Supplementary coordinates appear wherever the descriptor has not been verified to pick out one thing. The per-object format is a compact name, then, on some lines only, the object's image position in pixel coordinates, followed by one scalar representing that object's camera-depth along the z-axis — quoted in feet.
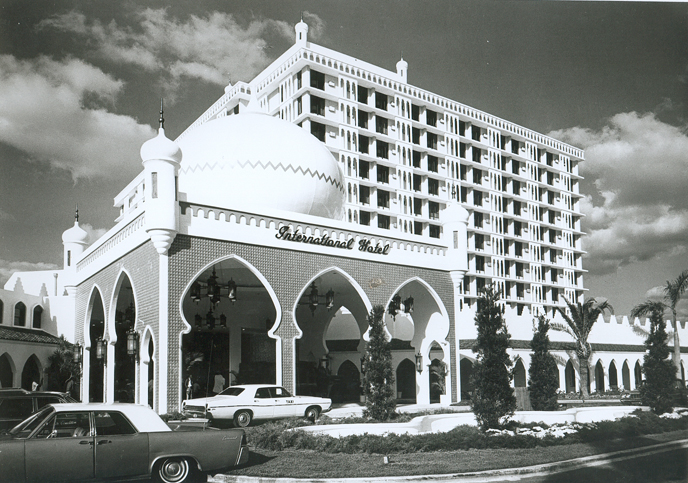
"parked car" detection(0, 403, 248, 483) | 29.86
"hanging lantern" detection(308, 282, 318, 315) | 69.99
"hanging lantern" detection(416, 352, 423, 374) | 81.10
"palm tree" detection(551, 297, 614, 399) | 108.85
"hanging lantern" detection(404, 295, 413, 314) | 80.33
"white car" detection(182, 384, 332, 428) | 53.98
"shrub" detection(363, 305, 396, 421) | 57.16
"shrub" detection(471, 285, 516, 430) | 49.01
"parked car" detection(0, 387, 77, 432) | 40.98
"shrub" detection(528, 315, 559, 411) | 67.92
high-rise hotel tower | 161.79
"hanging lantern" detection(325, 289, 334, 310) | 71.97
